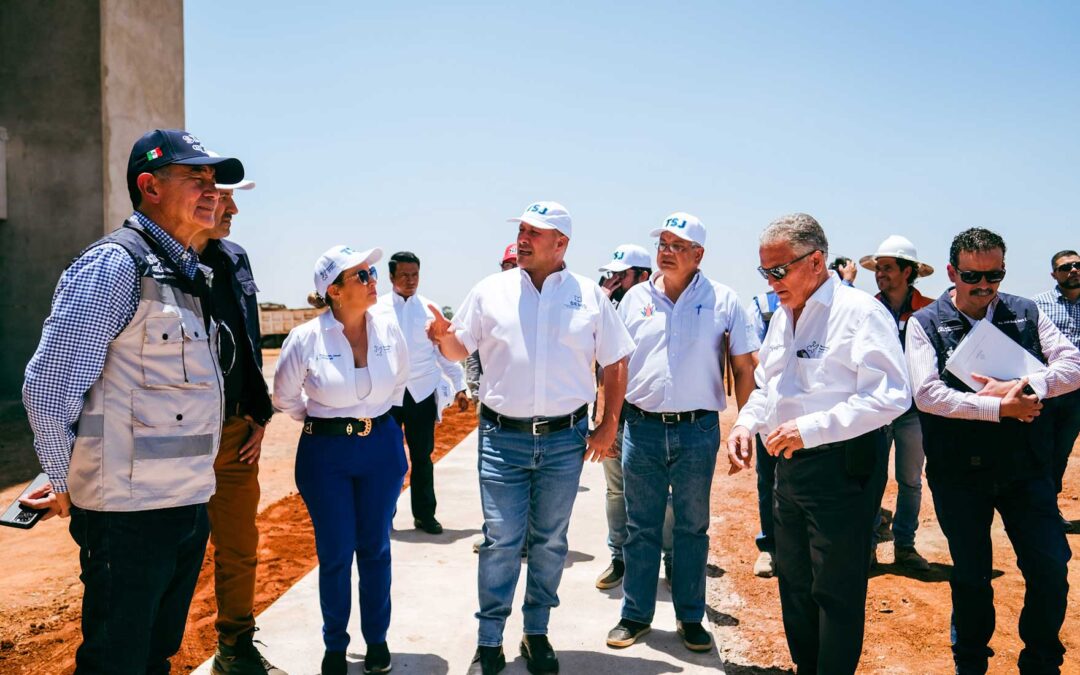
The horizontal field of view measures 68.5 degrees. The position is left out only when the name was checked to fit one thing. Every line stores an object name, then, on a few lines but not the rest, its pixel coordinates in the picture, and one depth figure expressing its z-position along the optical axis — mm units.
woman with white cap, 3945
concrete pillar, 15500
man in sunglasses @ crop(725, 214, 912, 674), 3234
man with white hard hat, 5844
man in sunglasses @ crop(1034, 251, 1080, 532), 6727
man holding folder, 3717
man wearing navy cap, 2494
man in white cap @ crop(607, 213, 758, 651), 4473
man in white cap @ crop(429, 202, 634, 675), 4070
